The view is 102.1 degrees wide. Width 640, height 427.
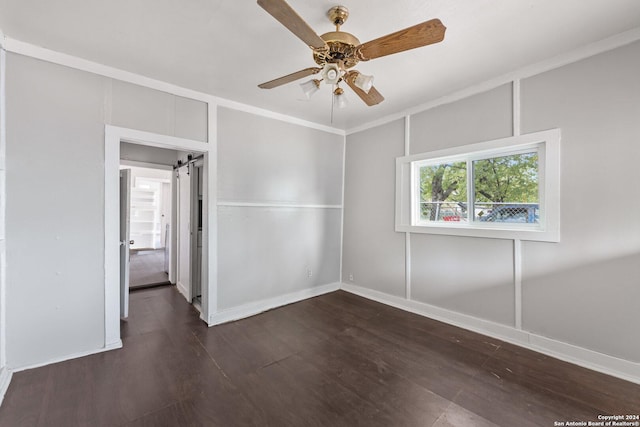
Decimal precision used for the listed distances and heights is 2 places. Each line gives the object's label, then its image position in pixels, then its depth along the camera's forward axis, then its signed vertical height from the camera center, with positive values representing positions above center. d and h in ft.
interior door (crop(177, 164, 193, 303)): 12.68 -1.04
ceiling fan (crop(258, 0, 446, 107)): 4.42 +3.33
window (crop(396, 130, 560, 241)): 8.29 +0.93
